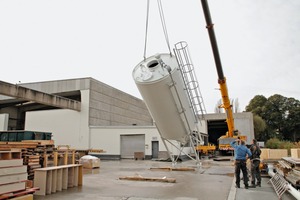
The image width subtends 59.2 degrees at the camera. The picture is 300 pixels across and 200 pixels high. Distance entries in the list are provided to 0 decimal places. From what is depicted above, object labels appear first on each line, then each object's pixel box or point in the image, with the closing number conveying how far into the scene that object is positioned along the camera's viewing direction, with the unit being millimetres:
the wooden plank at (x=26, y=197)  6788
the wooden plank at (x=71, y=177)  10008
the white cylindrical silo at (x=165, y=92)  11023
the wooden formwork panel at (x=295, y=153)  11794
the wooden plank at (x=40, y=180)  8516
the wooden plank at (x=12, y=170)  6539
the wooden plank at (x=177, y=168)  16547
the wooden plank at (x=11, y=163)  6631
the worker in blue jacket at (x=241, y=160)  9906
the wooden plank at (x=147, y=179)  11438
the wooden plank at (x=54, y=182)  8954
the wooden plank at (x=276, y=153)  13367
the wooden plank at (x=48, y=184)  8707
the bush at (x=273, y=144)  33562
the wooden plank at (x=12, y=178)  6504
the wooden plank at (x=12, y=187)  6436
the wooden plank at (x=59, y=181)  9242
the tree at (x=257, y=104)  52469
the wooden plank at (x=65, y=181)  9570
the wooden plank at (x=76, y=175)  10106
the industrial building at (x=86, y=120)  28438
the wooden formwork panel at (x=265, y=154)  13625
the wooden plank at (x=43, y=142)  12147
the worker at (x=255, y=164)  10407
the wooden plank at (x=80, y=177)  10281
